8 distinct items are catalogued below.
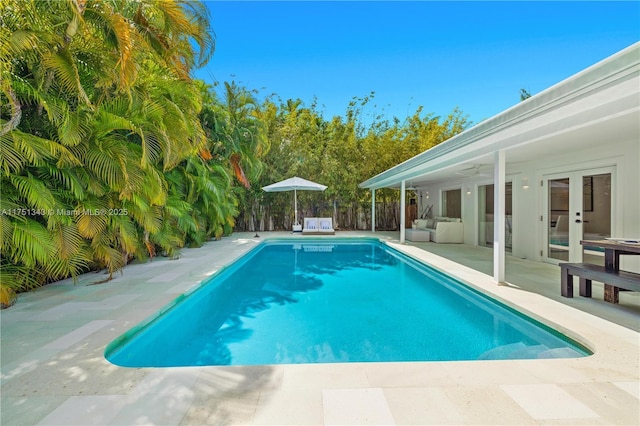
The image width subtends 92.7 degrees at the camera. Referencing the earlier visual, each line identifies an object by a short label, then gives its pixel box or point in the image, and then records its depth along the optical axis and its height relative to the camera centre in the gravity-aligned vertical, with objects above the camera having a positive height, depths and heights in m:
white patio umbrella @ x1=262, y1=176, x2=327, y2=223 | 13.12 +1.12
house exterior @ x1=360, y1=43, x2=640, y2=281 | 3.10 +1.09
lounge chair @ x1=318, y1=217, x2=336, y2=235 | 14.04 -0.61
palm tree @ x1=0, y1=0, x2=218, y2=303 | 3.63 +1.34
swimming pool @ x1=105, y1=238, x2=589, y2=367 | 3.43 -1.61
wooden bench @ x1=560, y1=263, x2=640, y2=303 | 3.83 -0.90
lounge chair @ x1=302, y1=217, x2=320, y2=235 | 14.17 -0.62
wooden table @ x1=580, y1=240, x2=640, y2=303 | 4.08 -0.63
